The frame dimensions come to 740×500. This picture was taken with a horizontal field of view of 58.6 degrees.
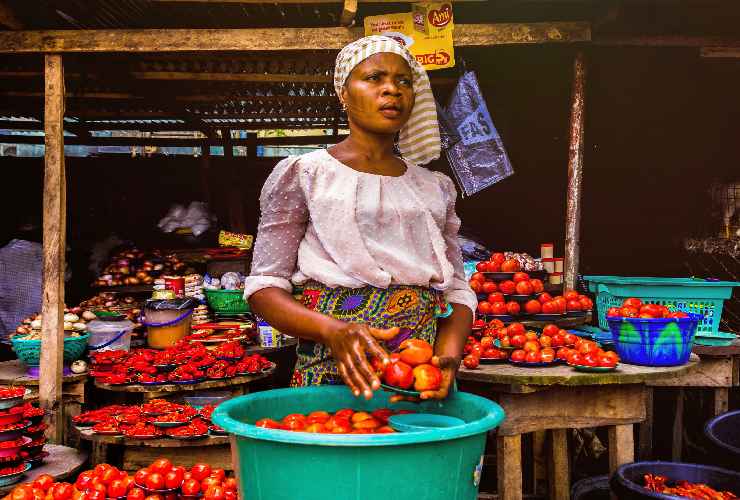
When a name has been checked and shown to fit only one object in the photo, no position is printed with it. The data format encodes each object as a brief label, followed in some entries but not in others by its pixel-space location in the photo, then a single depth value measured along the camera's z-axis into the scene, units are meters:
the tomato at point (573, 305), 4.57
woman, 1.81
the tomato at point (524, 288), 4.50
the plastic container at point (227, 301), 6.59
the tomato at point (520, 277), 4.58
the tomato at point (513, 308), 4.44
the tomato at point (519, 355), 3.56
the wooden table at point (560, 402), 3.27
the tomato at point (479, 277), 4.71
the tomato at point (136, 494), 3.01
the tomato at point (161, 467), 3.18
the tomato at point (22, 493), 2.96
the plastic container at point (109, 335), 5.57
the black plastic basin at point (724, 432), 3.17
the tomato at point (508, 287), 4.56
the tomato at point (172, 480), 3.11
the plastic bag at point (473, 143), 5.29
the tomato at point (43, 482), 3.12
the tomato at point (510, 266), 4.75
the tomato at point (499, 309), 4.45
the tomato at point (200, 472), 3.16
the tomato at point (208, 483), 3.04
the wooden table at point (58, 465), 3.61
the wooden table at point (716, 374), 4.15
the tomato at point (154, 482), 3.07
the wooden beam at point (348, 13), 4.16
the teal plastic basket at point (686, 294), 4.34
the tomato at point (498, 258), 4.85
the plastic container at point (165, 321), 5.88
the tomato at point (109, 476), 3.13
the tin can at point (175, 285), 6.44
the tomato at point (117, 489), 3.07
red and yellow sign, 4.48
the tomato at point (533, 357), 3.53
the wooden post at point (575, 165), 4.80
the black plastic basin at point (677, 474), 3.00
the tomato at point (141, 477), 3.08
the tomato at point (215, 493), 2.92
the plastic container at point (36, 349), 5.04
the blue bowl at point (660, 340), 3.46
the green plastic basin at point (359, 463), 1.35
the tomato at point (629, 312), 3.70
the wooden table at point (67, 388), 4.89
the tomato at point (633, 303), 3.81
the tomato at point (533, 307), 4.44
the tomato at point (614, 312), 3.73
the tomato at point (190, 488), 3.08
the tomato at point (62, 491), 3.03
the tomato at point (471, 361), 3.50
